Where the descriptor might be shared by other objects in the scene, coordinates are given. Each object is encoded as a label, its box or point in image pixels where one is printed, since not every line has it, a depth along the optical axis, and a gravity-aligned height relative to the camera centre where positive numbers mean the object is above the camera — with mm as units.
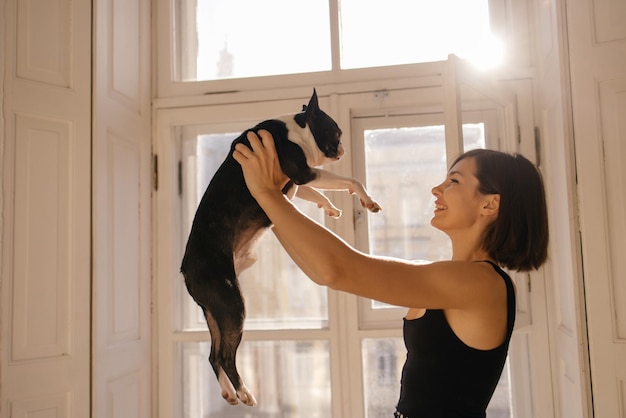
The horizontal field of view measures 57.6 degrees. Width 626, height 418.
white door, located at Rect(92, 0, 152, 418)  2059 +229
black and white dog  1100 +85
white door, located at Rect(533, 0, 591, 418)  1787 +124
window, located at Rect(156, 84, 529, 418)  2322 -121
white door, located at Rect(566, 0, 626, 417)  1715 +224
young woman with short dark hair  1012 -15
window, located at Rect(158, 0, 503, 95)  2424 +990
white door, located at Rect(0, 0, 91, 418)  1849 +214
